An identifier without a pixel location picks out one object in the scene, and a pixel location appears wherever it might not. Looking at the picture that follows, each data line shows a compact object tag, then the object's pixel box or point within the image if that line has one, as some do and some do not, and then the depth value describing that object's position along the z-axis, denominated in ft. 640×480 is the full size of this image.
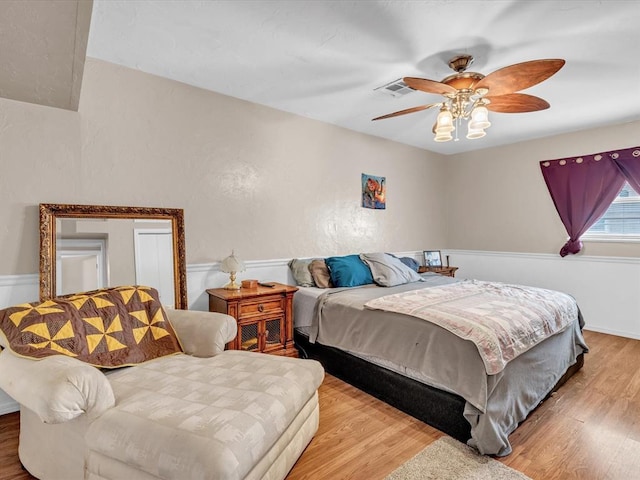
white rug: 5.52
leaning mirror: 7.41
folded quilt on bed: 6.25
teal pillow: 10.71
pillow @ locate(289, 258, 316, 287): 11.05
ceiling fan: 6.74
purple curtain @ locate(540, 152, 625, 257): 12.59
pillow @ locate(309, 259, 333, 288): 10.86
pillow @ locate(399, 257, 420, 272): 13.19
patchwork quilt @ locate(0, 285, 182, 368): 5.41
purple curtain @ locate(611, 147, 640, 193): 12.00
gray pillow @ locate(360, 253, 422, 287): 11.02
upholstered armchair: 4.00
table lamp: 9.35
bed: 6.09
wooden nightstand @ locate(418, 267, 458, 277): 14.82
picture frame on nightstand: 16.01
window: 12.55
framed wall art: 13.82
